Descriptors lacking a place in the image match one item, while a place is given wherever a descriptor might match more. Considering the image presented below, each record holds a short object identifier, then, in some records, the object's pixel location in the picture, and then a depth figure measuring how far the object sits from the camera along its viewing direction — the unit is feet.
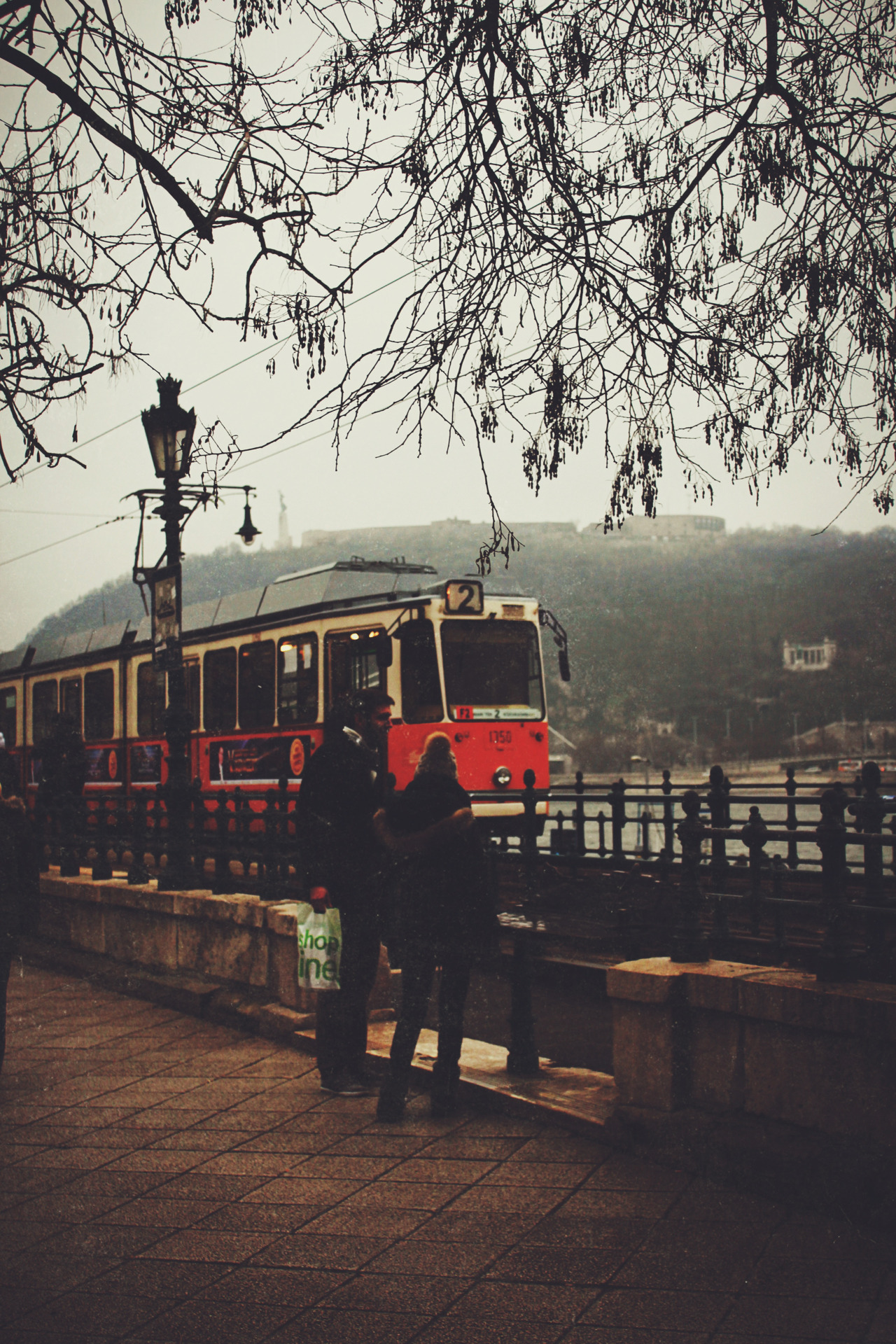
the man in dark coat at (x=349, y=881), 17.44
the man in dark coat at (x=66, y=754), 59.31
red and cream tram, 46.16
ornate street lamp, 29.25
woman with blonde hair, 16.16
